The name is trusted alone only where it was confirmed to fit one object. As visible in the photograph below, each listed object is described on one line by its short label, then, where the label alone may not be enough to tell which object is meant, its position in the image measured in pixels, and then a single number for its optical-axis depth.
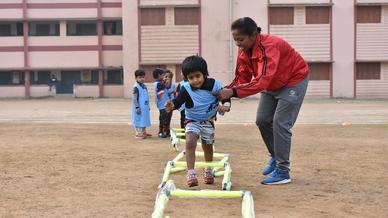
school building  39.22
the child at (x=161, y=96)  11.69
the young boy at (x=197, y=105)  5.75
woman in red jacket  5.80
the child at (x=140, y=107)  11.67
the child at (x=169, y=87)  11.61
